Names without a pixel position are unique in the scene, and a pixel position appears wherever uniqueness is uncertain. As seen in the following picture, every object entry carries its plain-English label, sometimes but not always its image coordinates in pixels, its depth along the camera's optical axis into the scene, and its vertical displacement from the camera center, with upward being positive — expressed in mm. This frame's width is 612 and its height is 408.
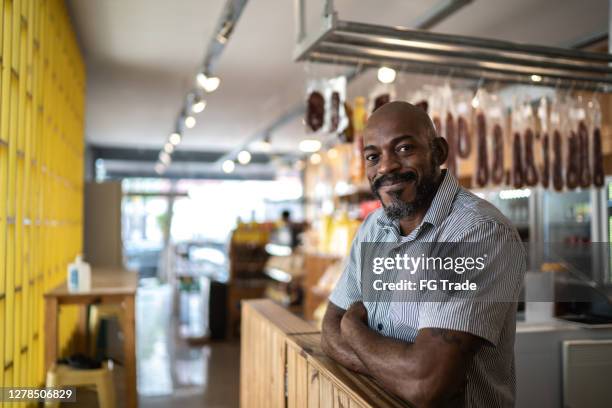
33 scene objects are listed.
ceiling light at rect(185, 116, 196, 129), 7218 +1361
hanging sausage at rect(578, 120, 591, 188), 3635 +483
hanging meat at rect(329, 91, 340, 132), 3283 +678
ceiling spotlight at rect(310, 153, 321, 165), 9984 +1218
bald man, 1329 -242
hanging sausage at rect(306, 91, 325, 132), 3299 +683
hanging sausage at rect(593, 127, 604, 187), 3646 +423
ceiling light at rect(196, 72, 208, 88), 5227 +1402
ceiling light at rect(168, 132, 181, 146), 8473 +1328
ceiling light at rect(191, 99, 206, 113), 6097 +1335
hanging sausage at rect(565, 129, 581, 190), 3650 +470
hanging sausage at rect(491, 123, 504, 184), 3693 +459
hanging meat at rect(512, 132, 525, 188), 3701 +408
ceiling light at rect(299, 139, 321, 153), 6938 +999
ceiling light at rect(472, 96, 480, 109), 3631 +815
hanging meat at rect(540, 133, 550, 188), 3725 +424
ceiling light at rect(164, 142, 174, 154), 9644 +1366
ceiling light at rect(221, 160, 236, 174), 11078 +1168
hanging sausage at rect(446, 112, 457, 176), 3471 +542
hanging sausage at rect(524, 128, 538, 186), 3688 +415
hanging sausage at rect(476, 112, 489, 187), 3647 +467
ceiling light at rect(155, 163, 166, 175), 13916 +1426
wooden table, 3520 -622
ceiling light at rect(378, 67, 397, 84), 3199 +901
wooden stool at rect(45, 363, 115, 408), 3303 -1004
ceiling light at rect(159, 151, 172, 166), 11522 +1391
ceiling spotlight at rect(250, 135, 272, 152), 9180 +1367
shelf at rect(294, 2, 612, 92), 2482 +861
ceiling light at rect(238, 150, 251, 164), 10062 +1233
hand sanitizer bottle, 3830 -420
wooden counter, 1444 -509
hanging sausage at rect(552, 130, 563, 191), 3664 +429
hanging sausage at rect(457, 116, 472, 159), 3533 +545
